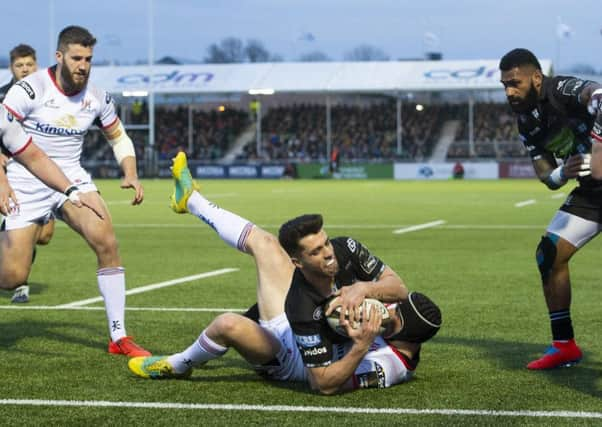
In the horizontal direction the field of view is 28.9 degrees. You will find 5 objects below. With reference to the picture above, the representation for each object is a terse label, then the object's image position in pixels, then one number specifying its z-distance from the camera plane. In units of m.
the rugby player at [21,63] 11.81
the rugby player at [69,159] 9.13
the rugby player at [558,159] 7.84
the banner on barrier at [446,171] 55.59
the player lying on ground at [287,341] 7.20
